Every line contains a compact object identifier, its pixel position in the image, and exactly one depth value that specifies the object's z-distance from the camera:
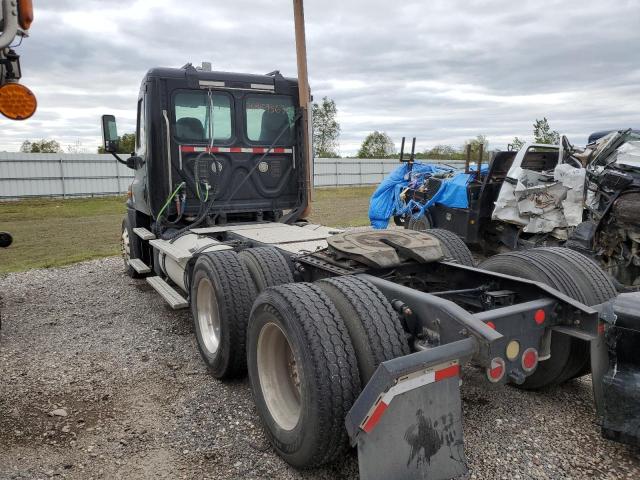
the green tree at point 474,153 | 24.09
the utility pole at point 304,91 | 6.17
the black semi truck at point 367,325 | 2.34
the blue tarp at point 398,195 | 10.46
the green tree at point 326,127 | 46.56
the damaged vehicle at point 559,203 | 6.23
